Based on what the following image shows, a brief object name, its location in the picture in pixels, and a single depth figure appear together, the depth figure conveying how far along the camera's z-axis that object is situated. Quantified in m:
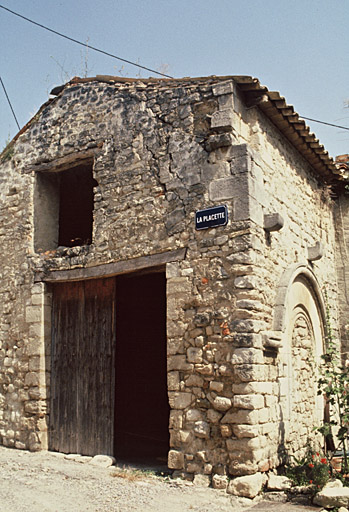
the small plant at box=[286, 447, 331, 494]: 4.96
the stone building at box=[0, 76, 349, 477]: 5.39
